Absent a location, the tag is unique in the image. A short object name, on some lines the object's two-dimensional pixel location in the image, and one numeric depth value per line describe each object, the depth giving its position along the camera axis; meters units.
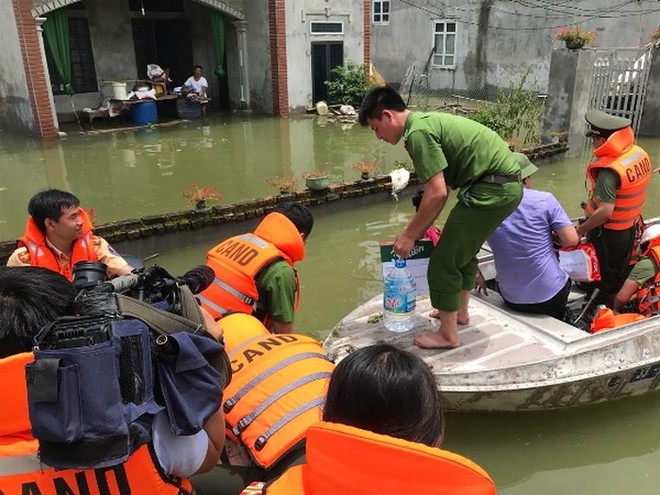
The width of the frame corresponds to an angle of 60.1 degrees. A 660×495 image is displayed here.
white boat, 3.14
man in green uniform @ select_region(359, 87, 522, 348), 2.98
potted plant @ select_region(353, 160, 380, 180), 7.55
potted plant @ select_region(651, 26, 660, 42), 11.32
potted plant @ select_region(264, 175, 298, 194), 6.95
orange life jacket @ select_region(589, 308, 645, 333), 3.67
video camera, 1.43
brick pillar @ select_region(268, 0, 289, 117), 13.89
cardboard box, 3.55
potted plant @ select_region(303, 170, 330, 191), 6.96
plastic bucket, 13.45
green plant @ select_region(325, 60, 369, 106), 15.09
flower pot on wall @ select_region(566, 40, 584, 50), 10.09
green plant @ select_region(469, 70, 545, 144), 9.69
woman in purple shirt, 3.43
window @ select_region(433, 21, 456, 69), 18.75
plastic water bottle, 3.56
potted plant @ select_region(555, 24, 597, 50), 10.07
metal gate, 11.27
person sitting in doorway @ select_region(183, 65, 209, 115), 14.43
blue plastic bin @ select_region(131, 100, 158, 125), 13.50
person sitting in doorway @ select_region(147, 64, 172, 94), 14.41
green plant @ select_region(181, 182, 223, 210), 6.28
